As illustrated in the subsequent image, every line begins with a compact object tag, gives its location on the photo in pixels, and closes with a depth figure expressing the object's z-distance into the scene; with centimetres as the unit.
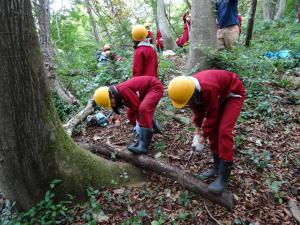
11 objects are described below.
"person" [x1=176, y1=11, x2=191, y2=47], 952
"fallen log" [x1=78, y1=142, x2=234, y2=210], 279
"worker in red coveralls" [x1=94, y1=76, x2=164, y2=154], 330
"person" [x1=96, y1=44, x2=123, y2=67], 699
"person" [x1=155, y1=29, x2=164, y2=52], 1034
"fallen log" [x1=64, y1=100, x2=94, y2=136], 445
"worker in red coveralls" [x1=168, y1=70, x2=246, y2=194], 257
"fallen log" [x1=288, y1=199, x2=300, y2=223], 262
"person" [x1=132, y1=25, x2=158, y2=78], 405
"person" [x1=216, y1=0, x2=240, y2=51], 521
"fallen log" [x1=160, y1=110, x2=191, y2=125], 422
